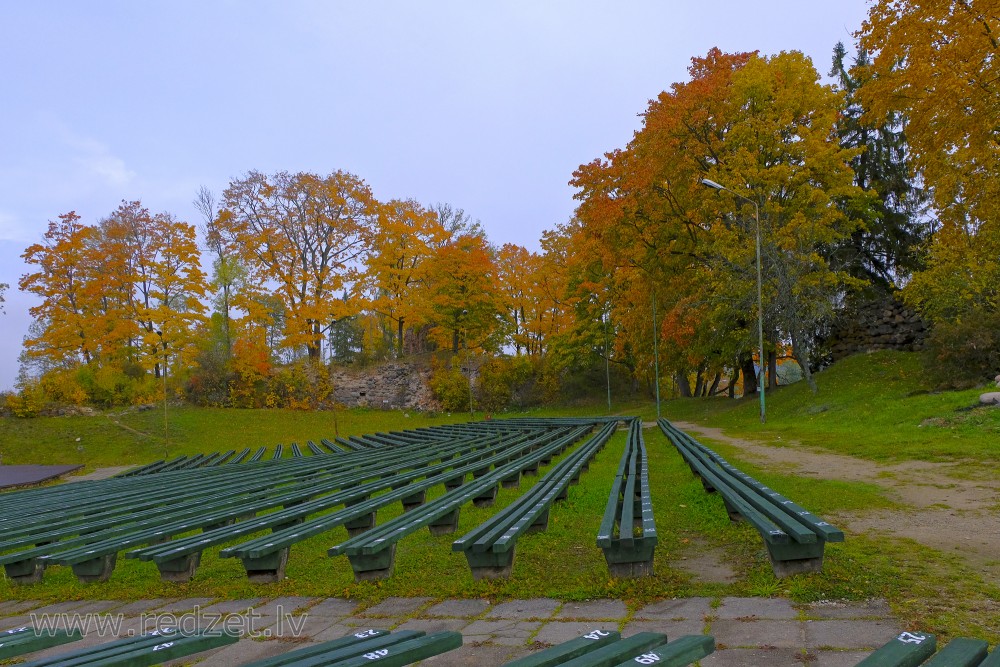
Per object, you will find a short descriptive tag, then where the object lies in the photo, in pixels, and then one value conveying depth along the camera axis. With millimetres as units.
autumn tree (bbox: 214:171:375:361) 34844
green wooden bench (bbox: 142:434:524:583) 4977
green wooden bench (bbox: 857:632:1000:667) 2111
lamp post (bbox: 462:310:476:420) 37844
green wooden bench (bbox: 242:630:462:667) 2307
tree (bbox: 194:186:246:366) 35312
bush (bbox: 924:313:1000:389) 16031
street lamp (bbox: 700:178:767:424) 20011
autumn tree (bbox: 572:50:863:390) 22891
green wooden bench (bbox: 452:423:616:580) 4465
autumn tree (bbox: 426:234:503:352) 37219
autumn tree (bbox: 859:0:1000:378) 12711
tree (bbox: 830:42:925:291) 28219
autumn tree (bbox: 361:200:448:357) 36903
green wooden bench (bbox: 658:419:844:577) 4016
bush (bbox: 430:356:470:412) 39969
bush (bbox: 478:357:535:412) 41156
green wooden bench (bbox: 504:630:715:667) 2260
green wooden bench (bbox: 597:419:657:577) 4293
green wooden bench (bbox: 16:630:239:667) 2268
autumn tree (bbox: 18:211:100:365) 31219
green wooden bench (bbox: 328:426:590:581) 4680
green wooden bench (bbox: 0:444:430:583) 5762
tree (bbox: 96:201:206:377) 30094
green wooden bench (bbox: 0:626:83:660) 2327
